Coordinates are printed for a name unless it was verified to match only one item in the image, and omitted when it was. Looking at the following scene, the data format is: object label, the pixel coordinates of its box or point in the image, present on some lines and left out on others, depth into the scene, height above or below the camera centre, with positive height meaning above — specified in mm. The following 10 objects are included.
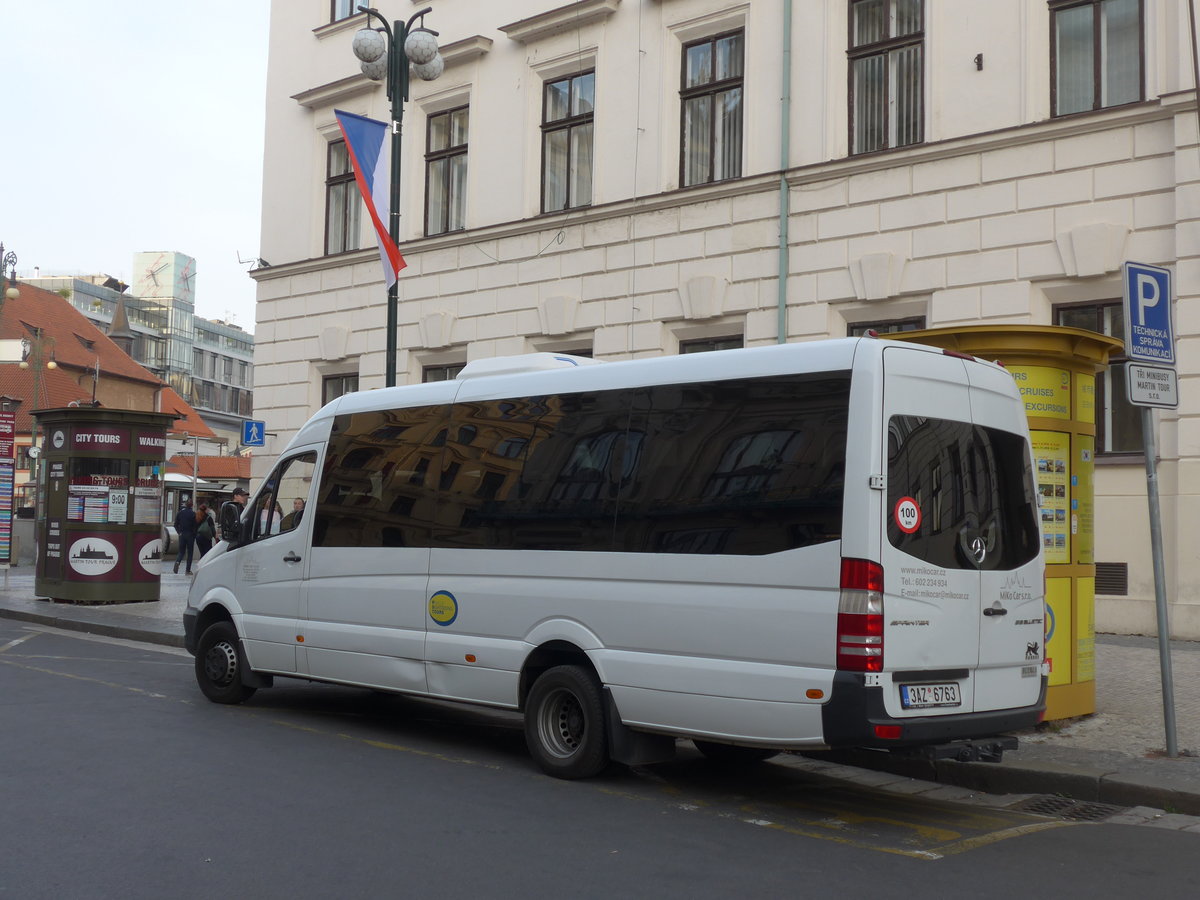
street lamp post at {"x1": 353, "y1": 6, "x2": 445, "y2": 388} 15891 +6314
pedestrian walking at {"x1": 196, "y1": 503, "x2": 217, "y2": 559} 28516 +881
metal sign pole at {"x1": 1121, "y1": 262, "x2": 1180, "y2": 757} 8484 +1502
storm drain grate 7375 -1179
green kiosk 20141 +1037
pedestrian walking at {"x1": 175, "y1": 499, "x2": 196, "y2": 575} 29828 +985
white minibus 6871 +181
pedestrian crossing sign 22891 +2398
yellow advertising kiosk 9242 +962
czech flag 16359 +5110
